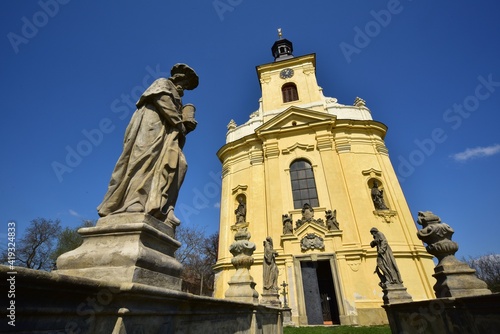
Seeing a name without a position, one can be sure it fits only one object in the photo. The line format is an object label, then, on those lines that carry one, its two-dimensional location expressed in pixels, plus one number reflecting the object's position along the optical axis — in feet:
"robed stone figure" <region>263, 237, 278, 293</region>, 27.68
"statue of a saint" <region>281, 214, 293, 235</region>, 49.54
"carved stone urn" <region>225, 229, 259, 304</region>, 16.17
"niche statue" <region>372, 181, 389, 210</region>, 51.35
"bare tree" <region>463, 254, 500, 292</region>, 132.87
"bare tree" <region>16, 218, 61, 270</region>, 62.79
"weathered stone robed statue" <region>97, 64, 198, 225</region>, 8.38
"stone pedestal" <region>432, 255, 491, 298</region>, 15.02
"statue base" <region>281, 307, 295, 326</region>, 41.48
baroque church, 44.14
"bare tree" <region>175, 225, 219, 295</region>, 105.29
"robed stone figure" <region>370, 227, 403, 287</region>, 27.78
